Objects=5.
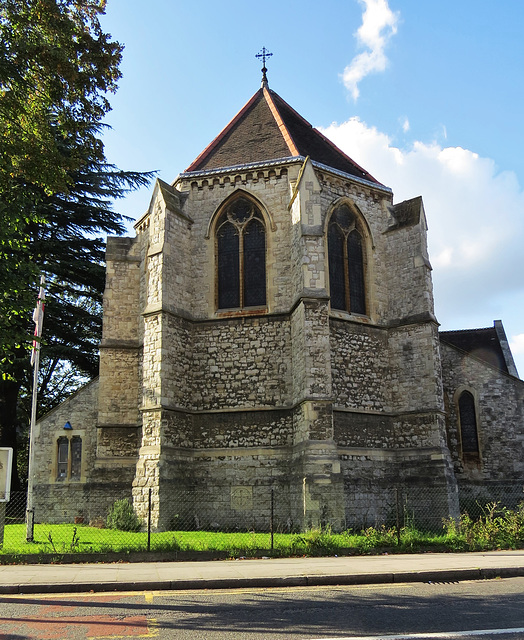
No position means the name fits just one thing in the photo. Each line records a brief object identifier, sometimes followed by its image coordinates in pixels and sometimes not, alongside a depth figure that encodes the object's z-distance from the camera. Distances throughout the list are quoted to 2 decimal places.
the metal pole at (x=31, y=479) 13.75
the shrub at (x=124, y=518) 15.72
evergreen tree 10.79
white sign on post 11.27
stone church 16.50
